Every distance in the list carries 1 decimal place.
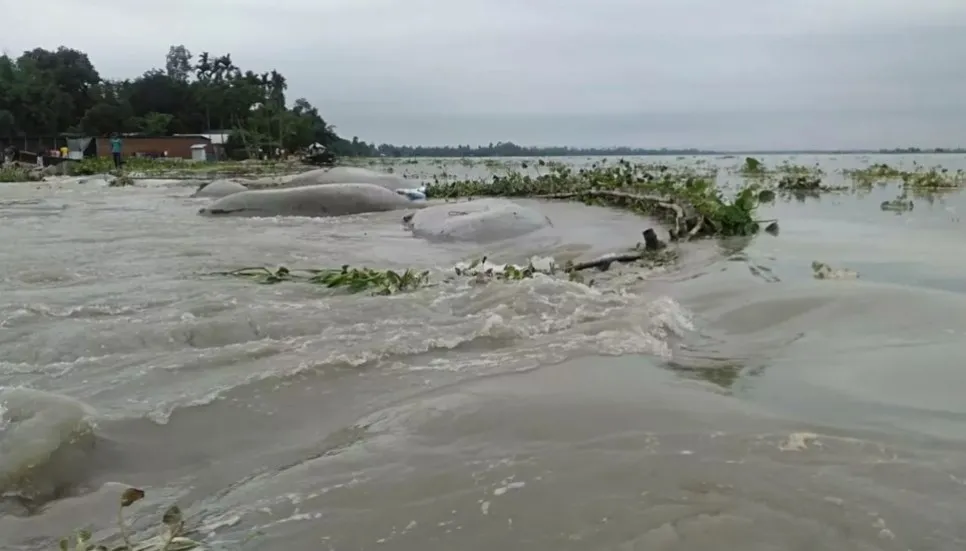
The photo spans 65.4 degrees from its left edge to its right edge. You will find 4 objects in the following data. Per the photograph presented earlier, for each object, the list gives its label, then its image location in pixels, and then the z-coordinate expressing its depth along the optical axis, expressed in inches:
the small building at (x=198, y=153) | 1855.3
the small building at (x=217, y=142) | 2074.3
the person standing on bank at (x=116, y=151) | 1238.3
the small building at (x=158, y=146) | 2100.1
